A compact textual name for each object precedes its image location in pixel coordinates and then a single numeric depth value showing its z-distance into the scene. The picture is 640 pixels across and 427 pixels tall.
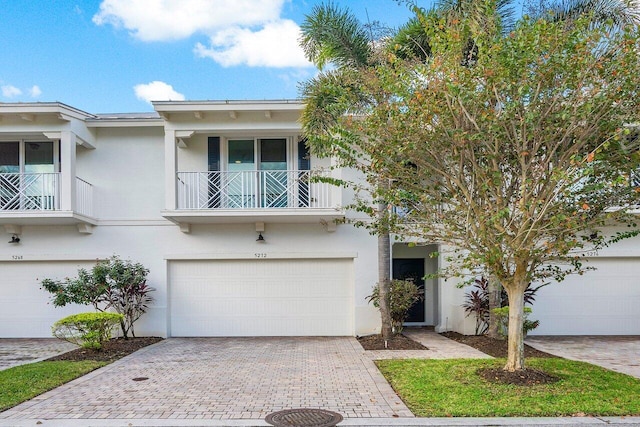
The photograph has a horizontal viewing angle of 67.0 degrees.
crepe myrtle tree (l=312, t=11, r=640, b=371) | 6.16
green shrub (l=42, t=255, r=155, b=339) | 10.98
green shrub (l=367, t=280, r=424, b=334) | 11.66
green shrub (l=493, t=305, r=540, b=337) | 10.80
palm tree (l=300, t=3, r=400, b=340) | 10.66
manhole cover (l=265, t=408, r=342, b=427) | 5.52
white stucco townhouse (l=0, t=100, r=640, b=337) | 12.73
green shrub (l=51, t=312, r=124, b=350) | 9.76
